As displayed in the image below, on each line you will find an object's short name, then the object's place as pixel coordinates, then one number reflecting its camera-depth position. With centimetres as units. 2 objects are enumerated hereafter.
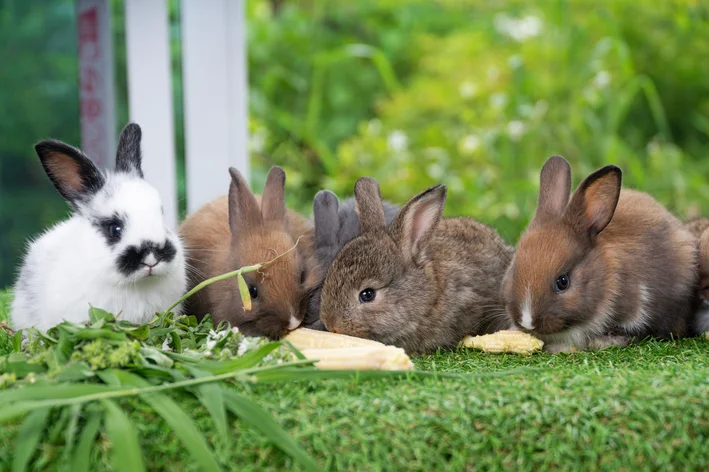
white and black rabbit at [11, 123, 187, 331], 241
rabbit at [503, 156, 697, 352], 249
